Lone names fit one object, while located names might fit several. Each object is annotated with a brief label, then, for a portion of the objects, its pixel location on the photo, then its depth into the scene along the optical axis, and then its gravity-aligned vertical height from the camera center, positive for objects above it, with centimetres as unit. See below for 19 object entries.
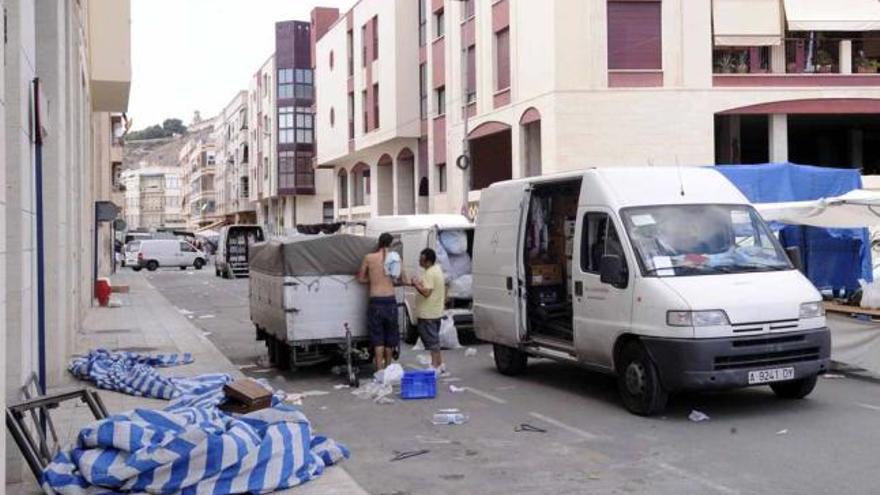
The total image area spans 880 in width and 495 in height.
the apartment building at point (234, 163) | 8700 +863
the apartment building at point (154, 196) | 15512 +917
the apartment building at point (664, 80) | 2730 +495
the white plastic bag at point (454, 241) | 1694 +8
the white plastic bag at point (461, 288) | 1648 -76
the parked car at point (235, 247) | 4366 +8
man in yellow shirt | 1259 -78
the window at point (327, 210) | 6612 +273
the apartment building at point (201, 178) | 11012 +889
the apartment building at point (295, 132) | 6806 +862
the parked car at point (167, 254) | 5556 -29
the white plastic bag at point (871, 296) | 1232 -75
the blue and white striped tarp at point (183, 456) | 617 -142
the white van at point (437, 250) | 1647 -11
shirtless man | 1205 -80
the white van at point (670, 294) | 891 -53
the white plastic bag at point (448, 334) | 1552 -148
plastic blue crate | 1073 -161
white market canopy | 1313 +43
